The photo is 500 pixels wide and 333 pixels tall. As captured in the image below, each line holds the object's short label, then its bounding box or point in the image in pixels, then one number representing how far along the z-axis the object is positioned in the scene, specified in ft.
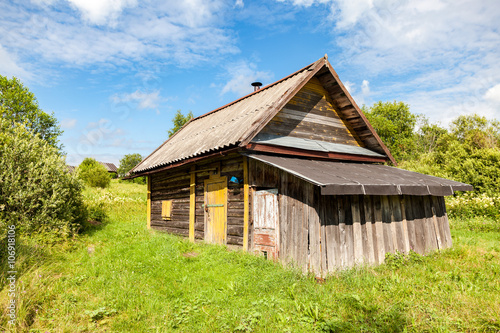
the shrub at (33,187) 28.99
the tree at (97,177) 100.48
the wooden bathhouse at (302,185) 22.63
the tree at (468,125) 118.93
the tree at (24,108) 90.99
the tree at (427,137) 143.95
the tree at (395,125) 145.69
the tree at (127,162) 216.95
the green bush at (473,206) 46.19
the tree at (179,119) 124.88
